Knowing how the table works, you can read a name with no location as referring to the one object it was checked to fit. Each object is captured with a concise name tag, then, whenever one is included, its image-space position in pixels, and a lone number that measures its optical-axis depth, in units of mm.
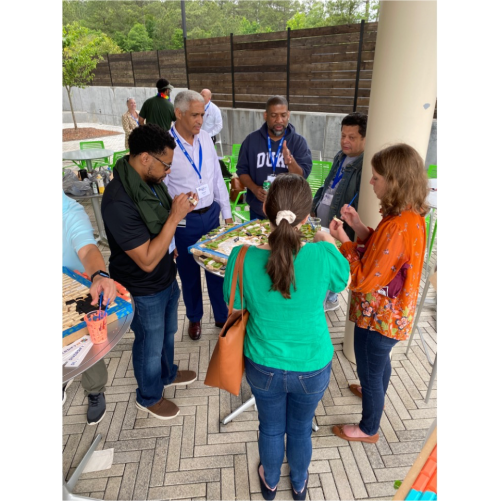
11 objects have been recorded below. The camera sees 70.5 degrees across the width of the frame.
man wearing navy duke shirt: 3623
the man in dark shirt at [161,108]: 7059
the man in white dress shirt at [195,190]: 3045
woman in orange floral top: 1779
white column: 2180
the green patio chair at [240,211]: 4801
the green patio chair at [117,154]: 6883
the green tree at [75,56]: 14023
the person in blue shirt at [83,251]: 1877
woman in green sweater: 1458
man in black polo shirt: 1958
